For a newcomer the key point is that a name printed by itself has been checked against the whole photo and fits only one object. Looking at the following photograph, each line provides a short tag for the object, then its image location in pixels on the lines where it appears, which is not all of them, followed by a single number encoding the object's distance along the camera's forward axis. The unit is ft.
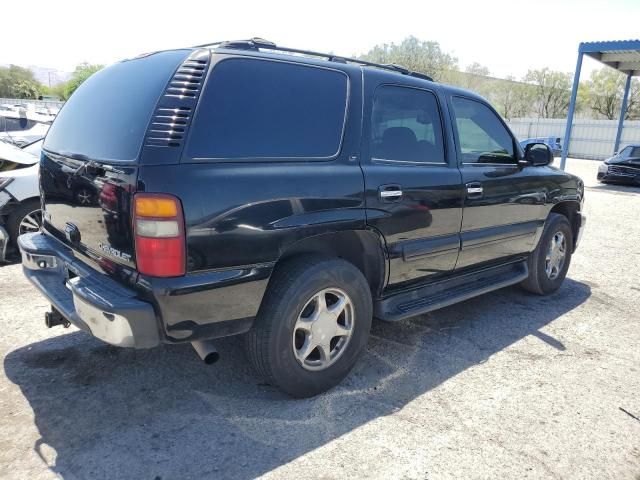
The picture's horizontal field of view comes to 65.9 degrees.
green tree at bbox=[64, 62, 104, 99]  214.59
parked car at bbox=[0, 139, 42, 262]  17.26
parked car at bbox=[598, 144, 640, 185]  49.39
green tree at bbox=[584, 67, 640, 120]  133.80
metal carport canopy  52.59
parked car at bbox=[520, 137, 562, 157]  89.05
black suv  7.57
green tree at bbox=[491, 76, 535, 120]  153.28
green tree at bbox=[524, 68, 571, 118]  149.69
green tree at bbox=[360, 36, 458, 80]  135.33
